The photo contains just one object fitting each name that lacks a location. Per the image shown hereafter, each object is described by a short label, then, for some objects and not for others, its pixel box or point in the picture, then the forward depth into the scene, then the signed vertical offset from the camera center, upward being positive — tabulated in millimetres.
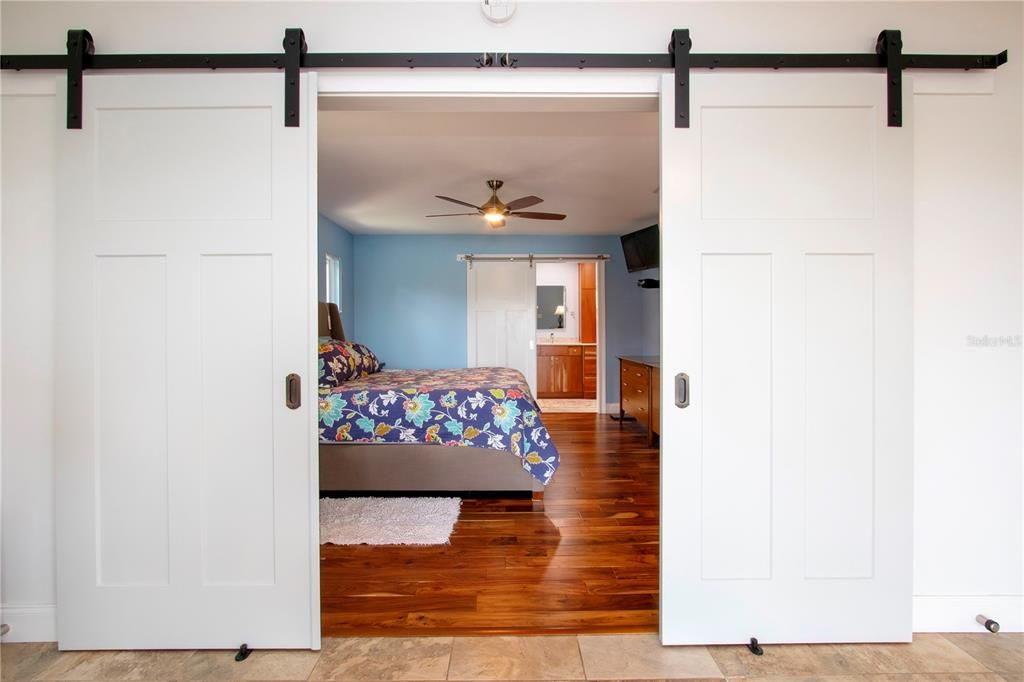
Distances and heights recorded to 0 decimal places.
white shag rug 2641 -1116
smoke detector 1709 +1189
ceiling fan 3791 +1040
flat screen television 5473 +1065
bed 3121 -695
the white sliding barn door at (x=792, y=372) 1695 -128
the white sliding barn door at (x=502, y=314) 6355 +307
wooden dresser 4543 -568
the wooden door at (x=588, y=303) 8328 +601
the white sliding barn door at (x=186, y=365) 1681 -102
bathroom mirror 8453 +536
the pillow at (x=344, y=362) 3398 -208
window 5455 +683
